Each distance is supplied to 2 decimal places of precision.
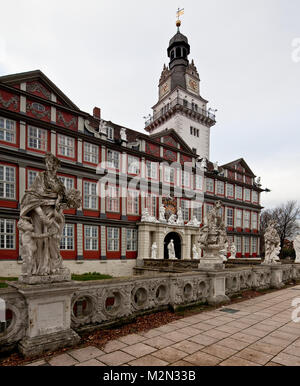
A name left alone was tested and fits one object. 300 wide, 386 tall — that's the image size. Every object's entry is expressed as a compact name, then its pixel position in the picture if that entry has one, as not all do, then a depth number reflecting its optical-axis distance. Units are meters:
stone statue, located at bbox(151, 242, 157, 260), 24.59
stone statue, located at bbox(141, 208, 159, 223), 25.09
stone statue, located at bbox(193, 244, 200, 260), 28.02
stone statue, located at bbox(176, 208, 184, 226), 27.79
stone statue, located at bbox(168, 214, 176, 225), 26.98
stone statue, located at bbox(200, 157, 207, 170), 33.39
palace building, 18.77
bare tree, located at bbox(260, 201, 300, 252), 48.59
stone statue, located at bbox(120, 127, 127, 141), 25.05
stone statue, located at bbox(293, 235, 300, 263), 19.63
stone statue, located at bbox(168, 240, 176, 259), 25.50
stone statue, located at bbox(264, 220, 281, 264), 13.32
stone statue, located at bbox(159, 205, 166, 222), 26.11
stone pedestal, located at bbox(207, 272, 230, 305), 8.46
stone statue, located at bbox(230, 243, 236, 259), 28.25
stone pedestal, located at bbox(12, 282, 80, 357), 4.40
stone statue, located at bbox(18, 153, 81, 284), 4.84
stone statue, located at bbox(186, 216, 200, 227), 28.98
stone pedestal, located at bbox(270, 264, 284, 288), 12.40
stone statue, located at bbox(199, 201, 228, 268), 9.14
